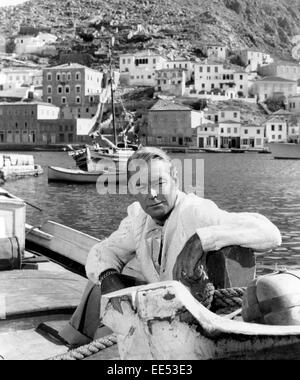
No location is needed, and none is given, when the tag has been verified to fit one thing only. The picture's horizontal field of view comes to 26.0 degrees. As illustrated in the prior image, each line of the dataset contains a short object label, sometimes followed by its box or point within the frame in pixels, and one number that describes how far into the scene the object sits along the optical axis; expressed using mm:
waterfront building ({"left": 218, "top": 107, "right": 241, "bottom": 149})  95106
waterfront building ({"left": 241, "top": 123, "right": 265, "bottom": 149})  94312
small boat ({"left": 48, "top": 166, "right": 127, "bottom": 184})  40250
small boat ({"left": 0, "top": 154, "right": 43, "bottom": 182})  43188
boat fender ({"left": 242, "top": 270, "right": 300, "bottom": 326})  2590
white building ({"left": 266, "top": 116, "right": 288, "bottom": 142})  102312
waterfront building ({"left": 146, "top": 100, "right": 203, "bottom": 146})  95438
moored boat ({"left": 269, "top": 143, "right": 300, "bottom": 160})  89250
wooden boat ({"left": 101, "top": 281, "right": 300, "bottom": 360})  2441
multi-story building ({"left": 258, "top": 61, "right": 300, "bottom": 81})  124562
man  2967
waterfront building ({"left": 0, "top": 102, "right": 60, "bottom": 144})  96562
